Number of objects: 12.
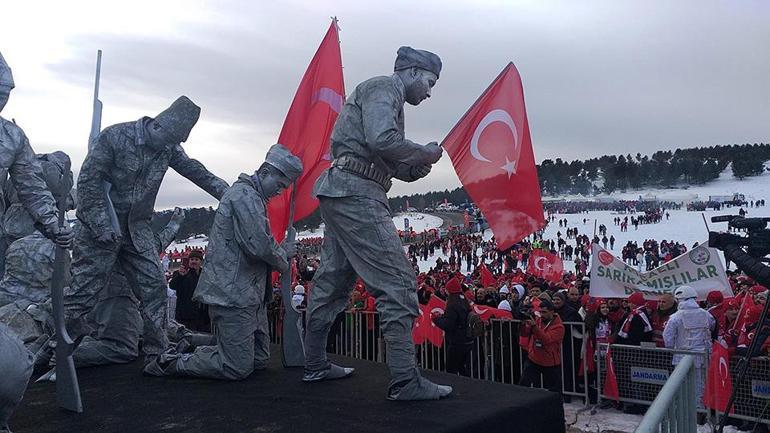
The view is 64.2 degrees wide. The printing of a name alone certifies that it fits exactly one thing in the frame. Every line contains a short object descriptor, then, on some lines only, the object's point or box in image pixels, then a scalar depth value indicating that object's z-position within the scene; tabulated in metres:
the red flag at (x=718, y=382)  6.21
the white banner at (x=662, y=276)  9.06
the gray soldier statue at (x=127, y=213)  4.55
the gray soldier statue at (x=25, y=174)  3.80
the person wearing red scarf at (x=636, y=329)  7.27
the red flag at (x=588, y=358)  7.11
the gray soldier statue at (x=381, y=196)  3.56
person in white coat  6.75
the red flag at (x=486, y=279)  14.07
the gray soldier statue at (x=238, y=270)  4.20
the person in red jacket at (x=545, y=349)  6.79
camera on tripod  4.88
